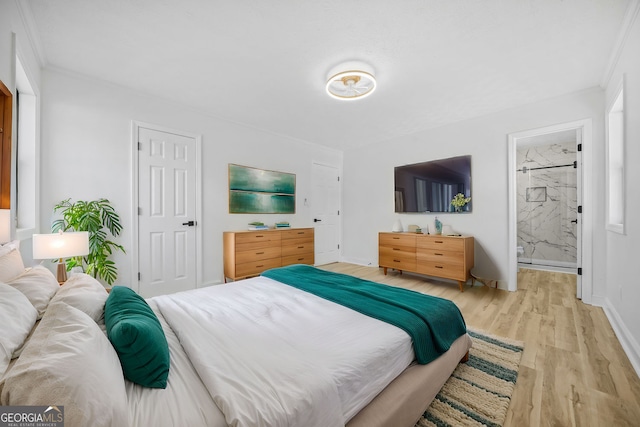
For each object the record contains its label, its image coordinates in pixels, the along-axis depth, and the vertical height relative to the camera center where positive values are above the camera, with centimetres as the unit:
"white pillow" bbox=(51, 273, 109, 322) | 113 -39
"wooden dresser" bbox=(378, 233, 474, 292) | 345 -61
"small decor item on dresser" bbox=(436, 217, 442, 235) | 399 -21
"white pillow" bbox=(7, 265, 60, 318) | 110 -34
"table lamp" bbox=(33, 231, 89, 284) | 187 -25
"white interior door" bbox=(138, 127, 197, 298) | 305 +2
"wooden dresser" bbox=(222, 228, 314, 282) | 355 -56
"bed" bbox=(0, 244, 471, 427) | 64 -60
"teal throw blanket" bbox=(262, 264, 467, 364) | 140 -59
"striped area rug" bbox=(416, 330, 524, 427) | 132 -106
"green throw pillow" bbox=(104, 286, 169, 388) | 88 -50
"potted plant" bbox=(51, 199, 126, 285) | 243 -14
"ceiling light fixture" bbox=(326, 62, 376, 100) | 238 +132
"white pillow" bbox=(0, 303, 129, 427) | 57 -41
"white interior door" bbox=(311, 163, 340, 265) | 508 +3
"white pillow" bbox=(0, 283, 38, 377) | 74 -37
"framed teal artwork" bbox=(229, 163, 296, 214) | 389 +38
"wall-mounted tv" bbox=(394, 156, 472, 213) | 386 +48
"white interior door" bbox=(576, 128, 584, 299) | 299 +1
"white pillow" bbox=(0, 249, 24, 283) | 119 -26
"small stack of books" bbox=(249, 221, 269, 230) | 394 -20
